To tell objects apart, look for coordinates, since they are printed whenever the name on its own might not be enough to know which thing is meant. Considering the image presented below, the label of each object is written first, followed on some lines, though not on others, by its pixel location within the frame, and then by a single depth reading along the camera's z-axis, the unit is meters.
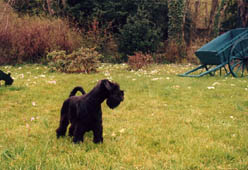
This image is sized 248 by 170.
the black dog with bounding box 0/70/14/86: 6.63
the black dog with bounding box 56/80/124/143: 2.87
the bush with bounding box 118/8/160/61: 16.86
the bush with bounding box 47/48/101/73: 10.74
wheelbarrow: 9.41
